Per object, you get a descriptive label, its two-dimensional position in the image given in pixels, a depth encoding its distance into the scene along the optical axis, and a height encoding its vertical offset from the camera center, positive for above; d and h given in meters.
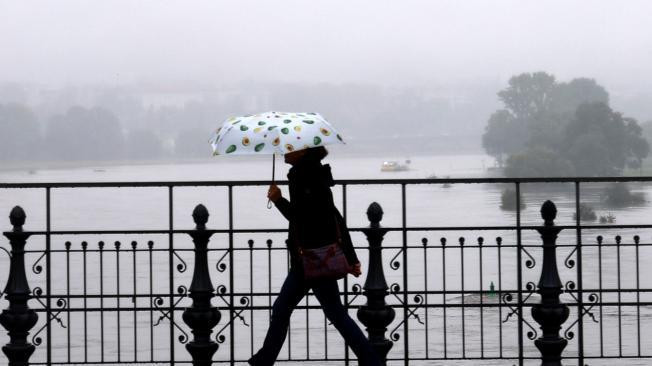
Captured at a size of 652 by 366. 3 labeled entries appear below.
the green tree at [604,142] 193.88 +8.50
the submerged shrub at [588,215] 147.55 -2.86
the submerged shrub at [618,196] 173.48 -0.57
